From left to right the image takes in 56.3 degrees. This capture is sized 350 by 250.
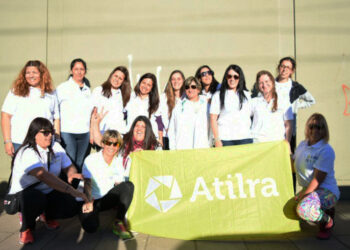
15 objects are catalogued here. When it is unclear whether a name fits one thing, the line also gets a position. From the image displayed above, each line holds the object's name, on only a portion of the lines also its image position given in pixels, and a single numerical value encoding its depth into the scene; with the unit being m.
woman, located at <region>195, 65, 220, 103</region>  4.85
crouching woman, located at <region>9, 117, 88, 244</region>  3.36
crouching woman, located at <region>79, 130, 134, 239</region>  3.50
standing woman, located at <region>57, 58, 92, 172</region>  4.48
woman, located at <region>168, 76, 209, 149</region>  4.33
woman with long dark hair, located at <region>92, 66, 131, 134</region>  4.63
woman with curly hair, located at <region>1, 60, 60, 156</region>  4.09
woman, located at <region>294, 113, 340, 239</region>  3.41
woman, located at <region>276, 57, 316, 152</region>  4.62
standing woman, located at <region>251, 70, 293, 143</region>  4.32
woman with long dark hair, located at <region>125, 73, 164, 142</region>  4.66
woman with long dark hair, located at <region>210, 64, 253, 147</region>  4.23
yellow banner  3.52
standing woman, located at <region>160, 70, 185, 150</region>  4.83
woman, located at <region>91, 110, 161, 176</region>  4.05
